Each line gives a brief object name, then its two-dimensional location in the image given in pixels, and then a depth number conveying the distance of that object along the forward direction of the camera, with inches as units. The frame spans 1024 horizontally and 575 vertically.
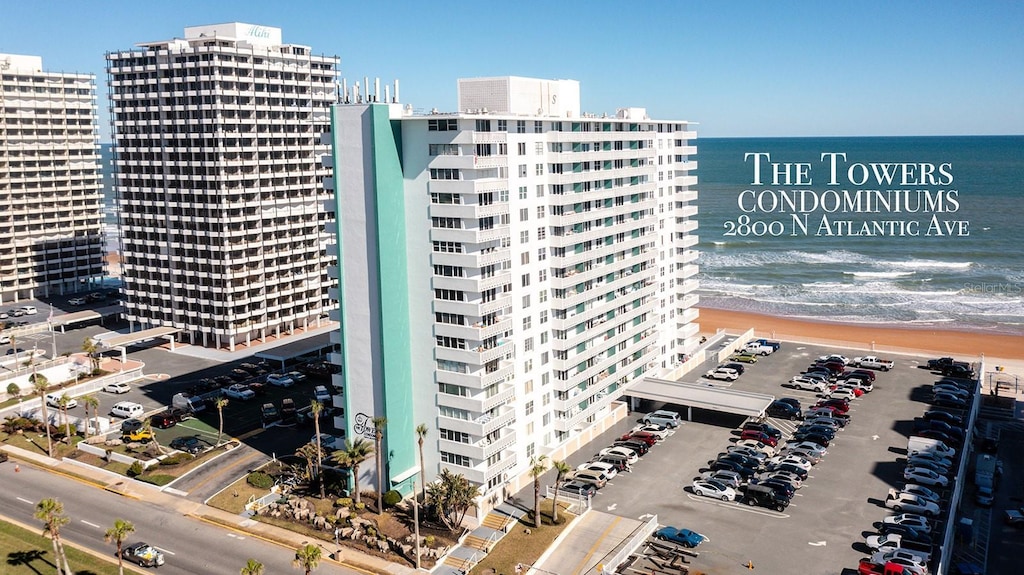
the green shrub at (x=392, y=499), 2738.7
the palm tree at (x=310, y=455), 2928.2
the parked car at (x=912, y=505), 2741.1
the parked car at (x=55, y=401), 3793.1
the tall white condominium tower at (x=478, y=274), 2687.0
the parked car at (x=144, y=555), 2475.4
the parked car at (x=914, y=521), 2600.9
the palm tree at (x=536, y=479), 2642.7
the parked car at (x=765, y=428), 3460.6
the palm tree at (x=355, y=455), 2696.9
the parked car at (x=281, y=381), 4173.2
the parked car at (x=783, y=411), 3710.6
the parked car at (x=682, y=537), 2556.6
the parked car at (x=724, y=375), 4224.9
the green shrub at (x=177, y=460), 3193.9
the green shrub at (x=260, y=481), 2967.5
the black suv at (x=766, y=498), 2805.1
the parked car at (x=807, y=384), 4053.4
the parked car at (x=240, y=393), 3959.2
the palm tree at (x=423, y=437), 2655.0
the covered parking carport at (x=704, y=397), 3597.4
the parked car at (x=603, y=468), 3068.4
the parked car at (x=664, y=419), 3570.4
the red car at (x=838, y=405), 3721.0
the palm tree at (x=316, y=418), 2822.3
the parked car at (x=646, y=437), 3371.1
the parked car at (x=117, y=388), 4060.0
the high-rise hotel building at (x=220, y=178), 4626.0
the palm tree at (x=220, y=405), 3300.2
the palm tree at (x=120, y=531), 2192.4
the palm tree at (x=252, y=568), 1943.9
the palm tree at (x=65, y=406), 3417.3
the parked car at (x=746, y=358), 4566.9
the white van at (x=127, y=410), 3695.9
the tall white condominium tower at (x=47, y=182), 5772.6
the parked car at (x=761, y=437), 3371.1
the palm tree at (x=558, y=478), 2615.7
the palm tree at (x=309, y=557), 2086.6
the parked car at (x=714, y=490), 2883.9
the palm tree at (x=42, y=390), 3324.3
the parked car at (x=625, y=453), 3204.7
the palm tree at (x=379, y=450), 2667.3
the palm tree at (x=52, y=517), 2225.6
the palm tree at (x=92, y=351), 4229.8
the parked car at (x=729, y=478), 2960.1
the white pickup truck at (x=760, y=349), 4699.8
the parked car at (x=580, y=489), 2844.5
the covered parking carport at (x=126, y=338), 4503.0
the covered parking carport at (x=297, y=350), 4480.8
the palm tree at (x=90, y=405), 3386.6
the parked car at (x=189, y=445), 3302.2
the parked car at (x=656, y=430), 3467.0
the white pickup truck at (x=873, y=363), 4387.3
